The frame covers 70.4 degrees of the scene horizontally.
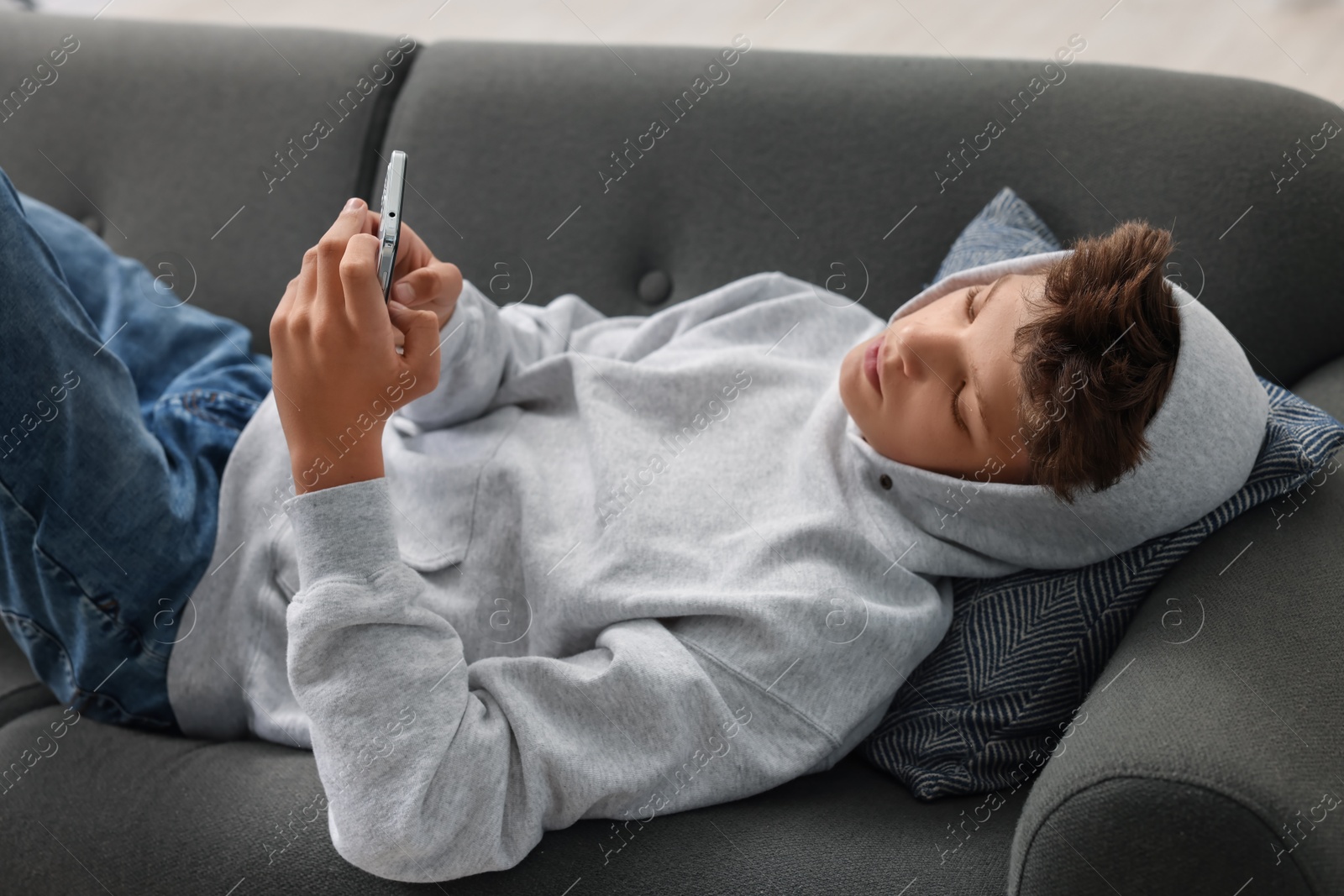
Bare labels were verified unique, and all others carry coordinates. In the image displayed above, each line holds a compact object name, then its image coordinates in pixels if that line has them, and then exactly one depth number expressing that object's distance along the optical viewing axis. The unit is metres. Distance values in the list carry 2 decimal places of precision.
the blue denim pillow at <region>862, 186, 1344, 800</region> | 0.87
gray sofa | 0.70
